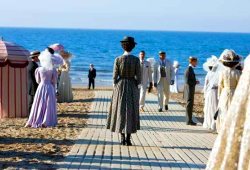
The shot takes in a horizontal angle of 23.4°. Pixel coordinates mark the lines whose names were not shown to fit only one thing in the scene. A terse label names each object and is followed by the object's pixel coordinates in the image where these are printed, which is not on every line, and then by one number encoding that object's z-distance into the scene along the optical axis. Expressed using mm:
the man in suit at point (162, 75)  17762
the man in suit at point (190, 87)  14766
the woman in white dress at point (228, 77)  11172
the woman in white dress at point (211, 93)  14172
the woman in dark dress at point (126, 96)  10641
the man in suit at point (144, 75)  18000
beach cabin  15344
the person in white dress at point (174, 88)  30312
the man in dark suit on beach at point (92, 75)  32488
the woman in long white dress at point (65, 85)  20658
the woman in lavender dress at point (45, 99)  13469
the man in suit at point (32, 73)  15250
